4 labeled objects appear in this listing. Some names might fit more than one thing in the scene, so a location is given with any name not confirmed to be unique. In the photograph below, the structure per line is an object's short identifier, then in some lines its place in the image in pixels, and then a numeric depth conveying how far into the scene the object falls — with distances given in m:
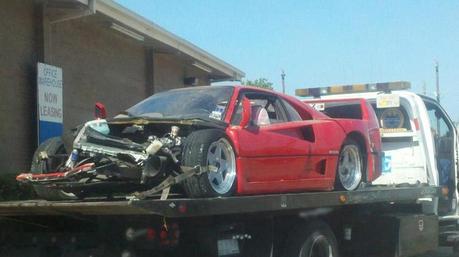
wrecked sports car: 5.57
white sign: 13.41
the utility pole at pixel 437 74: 44.70
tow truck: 5.57
